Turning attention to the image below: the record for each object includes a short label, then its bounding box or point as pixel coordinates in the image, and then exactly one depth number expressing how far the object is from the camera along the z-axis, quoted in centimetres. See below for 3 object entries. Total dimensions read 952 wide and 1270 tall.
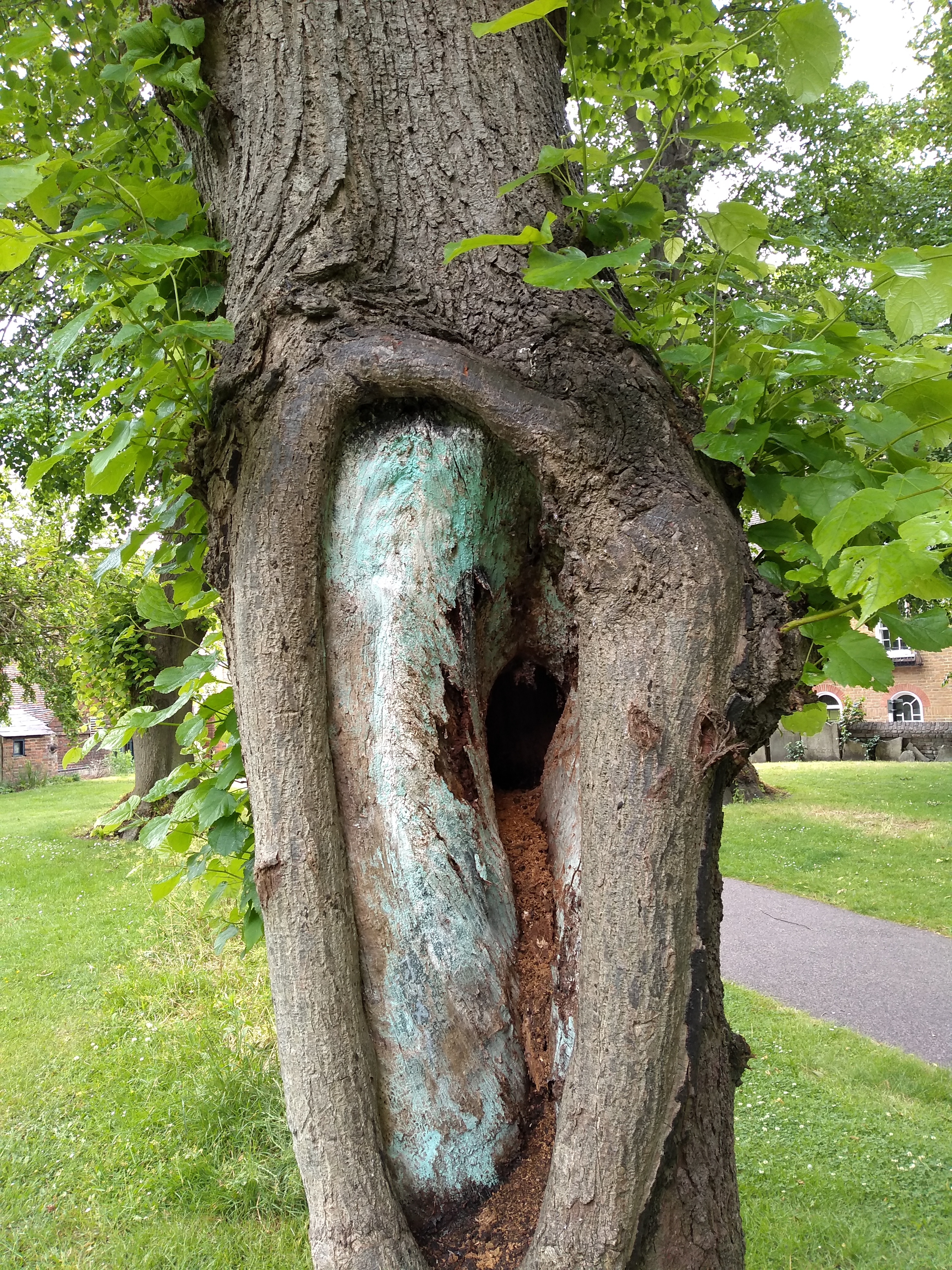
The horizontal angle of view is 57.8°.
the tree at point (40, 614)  1442
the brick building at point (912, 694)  2319
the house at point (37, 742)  3294
